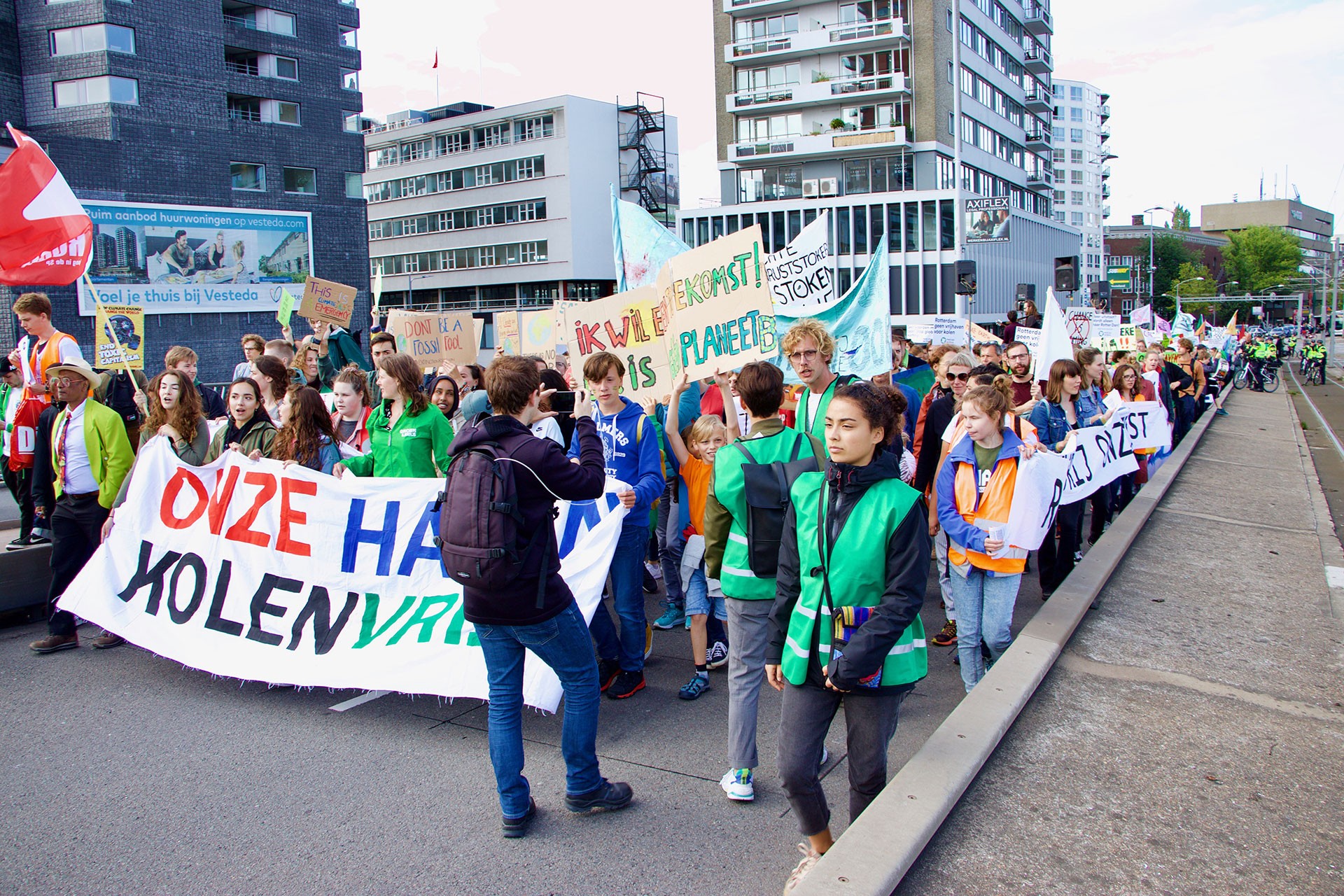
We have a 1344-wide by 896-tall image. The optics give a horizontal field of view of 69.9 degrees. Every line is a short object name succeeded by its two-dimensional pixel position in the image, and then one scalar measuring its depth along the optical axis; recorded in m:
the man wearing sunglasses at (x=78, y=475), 6.15
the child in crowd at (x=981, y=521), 4.70
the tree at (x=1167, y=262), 109.62
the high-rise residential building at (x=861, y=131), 54.22
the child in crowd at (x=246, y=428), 6.05
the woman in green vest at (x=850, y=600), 2.96
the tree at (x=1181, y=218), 175.00
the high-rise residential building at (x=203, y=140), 34.50
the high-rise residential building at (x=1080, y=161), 123.12
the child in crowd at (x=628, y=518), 5.31
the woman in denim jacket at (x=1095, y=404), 8.00
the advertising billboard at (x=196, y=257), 34.62
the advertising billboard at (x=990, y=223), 28.64
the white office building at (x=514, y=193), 68.69
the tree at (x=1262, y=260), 122.06
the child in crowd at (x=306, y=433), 5.87
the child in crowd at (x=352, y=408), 6.62
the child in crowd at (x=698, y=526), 5.31
